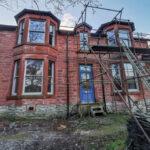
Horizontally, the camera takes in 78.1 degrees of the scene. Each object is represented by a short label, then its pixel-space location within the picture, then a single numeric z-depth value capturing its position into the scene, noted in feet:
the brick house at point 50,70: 19.07
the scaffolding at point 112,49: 19.33
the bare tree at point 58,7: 10.93
